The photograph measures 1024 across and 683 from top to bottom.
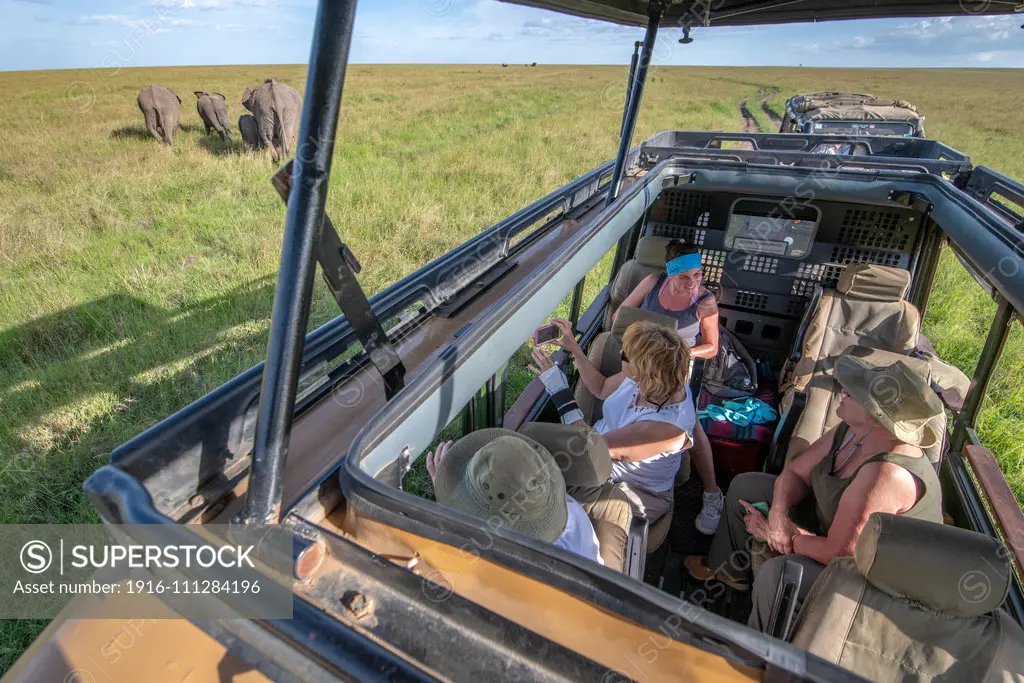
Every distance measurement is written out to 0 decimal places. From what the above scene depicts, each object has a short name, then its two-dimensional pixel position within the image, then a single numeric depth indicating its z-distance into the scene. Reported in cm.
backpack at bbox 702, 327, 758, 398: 348
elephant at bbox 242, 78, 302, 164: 1196
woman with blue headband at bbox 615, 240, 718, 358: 319
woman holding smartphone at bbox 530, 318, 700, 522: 227
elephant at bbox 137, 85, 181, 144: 1234
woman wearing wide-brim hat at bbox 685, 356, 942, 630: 180
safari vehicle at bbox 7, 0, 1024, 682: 77
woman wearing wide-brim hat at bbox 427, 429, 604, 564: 138
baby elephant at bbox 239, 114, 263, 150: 1261
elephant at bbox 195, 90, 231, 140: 1292
